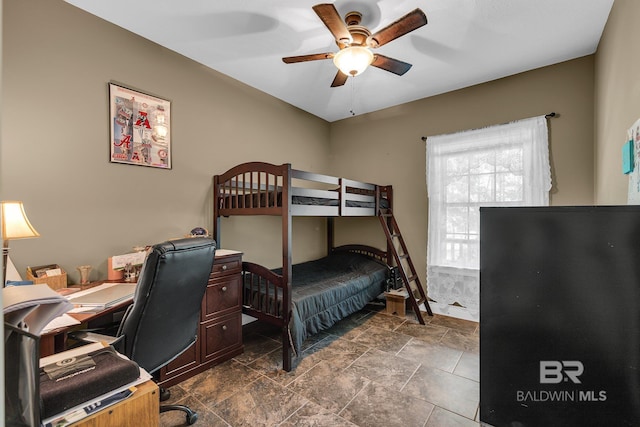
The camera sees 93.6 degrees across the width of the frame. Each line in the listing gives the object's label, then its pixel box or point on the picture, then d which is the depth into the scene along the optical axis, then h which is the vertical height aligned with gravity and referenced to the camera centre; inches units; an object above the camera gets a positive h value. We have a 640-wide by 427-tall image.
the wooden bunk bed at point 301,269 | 95.0 -24.7
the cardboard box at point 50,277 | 74.5 -16.0
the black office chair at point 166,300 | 57.4 -18.0
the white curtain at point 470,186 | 117.1 +11.1
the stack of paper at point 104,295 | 65.8 -19.6
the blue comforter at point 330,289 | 99.4 -29.5
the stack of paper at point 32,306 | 28.3 -9.1
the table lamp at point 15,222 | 61.1 -1.9
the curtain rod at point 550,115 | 115.0 +37.2
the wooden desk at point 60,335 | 52.7 -21.8
